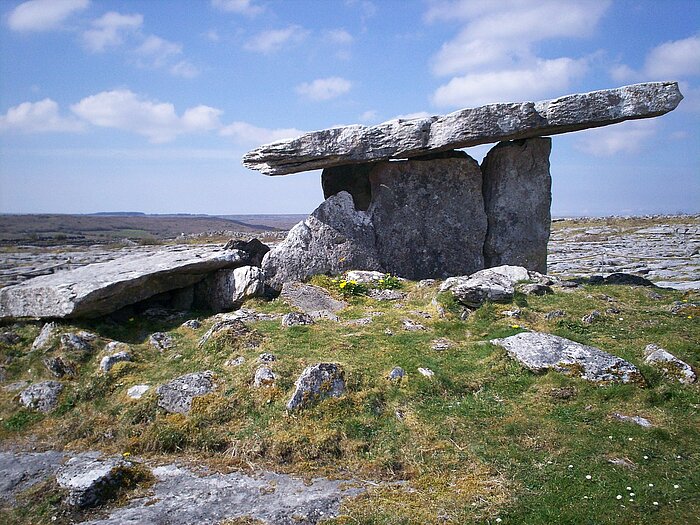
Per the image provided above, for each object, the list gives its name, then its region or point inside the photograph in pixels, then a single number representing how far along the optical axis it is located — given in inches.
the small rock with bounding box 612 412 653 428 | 340.2
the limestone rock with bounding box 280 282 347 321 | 564.7
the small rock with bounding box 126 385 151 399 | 414.7
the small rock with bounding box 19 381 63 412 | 422.0
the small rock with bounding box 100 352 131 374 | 456.8
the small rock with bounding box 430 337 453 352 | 452.1
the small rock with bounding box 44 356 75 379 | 466.3
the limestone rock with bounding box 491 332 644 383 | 385.1
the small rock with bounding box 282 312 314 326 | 524.5
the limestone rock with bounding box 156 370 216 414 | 390.9
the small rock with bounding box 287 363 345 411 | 370.9
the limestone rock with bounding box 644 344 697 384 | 383.3
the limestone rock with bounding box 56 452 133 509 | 292.8
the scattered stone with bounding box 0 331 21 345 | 514.9
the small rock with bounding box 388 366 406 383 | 397.1
